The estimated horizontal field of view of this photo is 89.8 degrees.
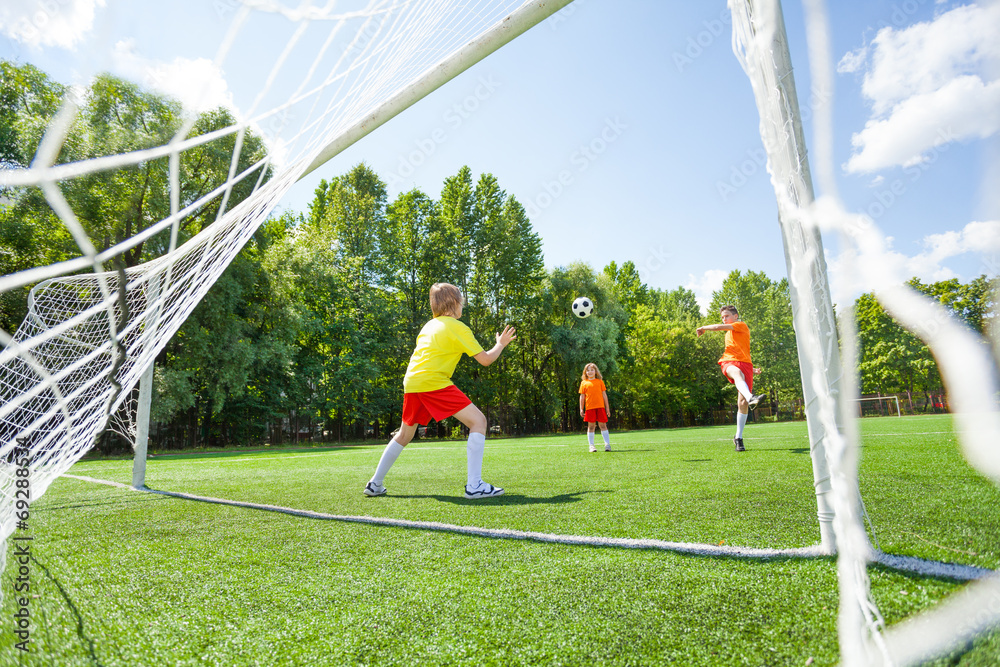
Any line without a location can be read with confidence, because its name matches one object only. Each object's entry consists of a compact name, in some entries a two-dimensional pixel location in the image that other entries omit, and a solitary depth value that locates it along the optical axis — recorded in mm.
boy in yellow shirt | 4324
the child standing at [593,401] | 9711
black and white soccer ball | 9820
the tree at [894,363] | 17531
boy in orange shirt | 7000
